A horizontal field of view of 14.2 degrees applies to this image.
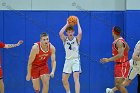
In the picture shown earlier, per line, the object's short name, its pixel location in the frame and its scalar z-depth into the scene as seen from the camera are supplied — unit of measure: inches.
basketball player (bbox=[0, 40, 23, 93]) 567.2
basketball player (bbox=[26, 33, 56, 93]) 497.8
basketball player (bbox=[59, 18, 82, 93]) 537.5
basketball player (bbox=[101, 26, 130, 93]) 519.7
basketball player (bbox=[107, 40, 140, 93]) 525.9
